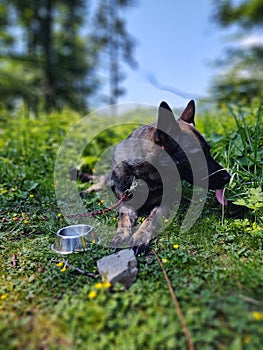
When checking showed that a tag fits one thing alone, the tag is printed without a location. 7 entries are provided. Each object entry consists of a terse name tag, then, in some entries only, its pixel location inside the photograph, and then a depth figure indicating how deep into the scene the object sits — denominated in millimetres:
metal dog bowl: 787
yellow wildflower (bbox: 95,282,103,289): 564
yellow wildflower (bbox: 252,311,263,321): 464
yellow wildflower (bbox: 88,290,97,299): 550
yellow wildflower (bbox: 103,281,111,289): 562
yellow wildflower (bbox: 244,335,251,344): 451
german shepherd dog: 898
